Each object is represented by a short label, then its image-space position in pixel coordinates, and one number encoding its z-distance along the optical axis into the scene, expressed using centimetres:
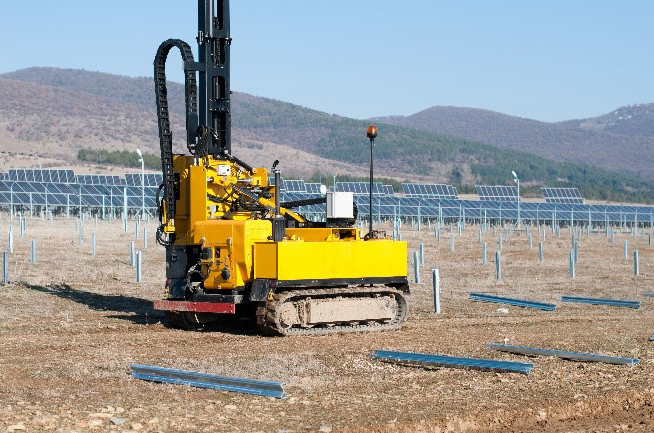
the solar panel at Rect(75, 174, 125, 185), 7736
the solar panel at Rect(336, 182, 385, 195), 7181
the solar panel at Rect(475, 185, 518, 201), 8975
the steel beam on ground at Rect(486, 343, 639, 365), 1476
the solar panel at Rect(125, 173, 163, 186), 7181
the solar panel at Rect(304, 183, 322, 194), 7500
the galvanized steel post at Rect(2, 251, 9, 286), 2546
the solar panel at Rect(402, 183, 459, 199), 8588
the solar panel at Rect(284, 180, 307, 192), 7138
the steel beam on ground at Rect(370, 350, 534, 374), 1401
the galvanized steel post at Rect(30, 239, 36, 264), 3193
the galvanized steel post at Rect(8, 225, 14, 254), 3563
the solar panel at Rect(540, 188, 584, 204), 9281
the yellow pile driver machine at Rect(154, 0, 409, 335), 1752
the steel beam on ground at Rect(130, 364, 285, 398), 1262
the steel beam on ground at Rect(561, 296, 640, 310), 2371
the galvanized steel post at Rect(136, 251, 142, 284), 2767
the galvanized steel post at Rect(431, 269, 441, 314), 2172
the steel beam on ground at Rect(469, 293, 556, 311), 2278
